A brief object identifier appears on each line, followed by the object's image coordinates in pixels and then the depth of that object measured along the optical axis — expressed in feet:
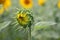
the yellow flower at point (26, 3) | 4.83
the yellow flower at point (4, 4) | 4.04
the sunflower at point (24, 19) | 2.71
